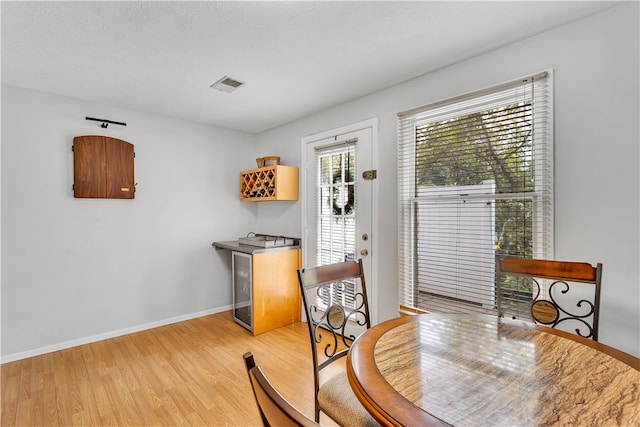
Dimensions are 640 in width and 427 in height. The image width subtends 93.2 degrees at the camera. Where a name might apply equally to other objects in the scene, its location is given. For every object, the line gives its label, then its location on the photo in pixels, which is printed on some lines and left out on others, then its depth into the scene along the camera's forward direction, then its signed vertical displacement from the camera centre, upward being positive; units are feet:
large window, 6.20 +0.44
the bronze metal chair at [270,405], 1.59 -1.08
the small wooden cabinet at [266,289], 10.48 -2.87
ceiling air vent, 8.21 +3.55
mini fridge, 10.73 -2.92
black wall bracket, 9.75 +2.95
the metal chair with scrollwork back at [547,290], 4.83 -1.58
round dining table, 2.57 -1.74
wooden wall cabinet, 9.41 +1.41
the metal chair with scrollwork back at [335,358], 4.02 -2.61
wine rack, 11.37 +1.07
